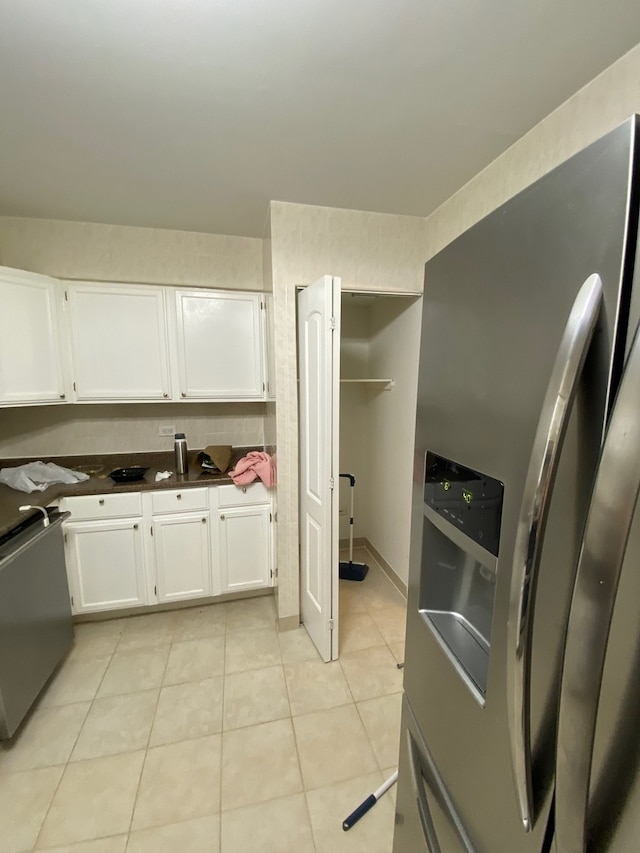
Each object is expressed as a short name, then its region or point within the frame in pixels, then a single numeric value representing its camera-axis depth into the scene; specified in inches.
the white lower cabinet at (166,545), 84.2
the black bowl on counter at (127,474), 90.1
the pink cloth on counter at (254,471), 89.9
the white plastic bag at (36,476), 82.7
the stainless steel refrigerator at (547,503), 14.4
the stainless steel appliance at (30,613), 58.6
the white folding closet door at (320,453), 66.0
